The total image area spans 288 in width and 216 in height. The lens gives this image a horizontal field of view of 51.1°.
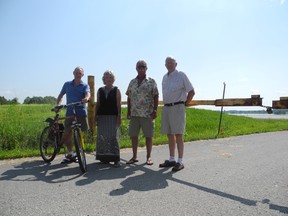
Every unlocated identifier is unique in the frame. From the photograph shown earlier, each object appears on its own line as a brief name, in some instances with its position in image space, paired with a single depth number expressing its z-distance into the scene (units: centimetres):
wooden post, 899
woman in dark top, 620
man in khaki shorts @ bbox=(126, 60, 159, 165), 629
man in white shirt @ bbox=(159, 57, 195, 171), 592
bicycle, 639
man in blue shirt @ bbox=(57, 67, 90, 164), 650
